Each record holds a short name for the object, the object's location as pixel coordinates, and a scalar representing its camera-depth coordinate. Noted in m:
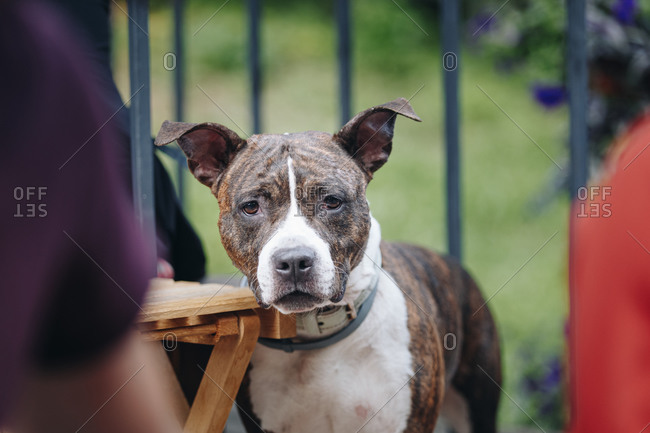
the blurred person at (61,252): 1.41
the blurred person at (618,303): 1.21
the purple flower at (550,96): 2.62
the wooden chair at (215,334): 1.62
